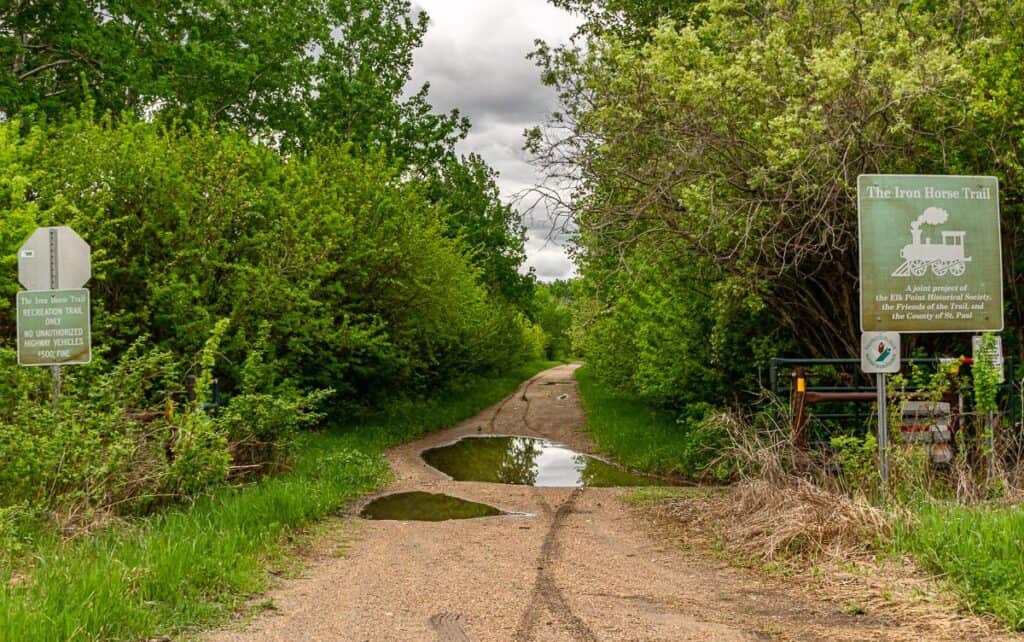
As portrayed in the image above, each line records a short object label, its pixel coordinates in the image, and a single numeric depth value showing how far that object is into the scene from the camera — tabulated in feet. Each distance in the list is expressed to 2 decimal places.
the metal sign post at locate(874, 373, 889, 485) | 27.73
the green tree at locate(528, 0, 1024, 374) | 33.17
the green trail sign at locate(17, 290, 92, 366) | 30.94
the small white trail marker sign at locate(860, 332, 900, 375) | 27.99
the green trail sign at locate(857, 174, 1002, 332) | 28.86
